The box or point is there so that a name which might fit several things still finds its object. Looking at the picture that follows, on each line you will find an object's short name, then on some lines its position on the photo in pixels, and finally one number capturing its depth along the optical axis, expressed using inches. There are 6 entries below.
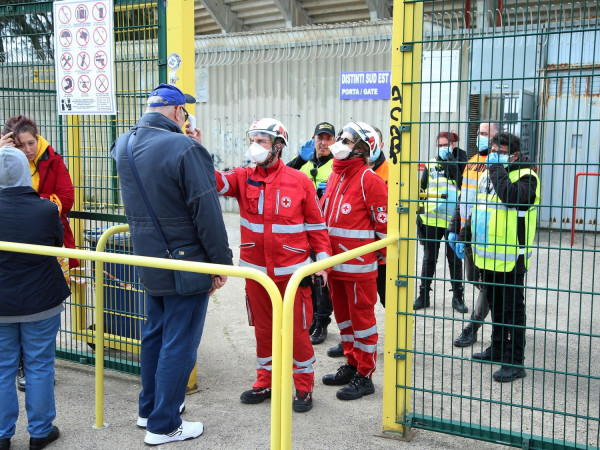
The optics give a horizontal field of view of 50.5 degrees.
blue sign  437.4
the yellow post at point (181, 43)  163.5
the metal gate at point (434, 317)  130.9
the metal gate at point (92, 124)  176.6
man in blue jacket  134.8
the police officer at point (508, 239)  163.6
